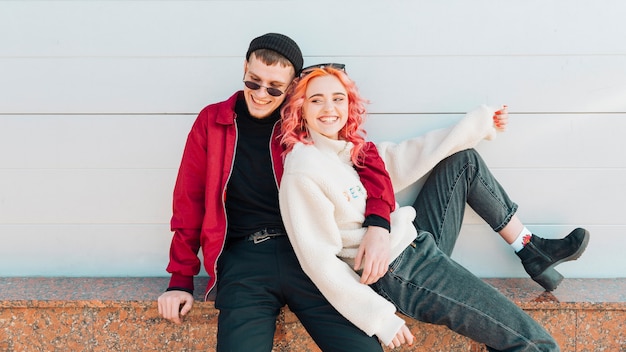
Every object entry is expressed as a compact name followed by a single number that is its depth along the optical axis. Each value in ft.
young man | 6.64
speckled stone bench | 7.34
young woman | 6.32
